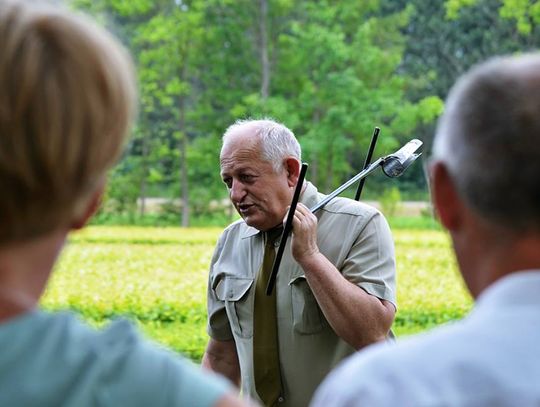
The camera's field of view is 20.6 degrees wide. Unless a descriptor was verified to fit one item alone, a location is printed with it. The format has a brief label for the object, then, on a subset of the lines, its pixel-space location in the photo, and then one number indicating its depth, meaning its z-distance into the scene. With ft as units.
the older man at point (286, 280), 10.84
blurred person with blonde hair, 5.02
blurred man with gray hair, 5.31
